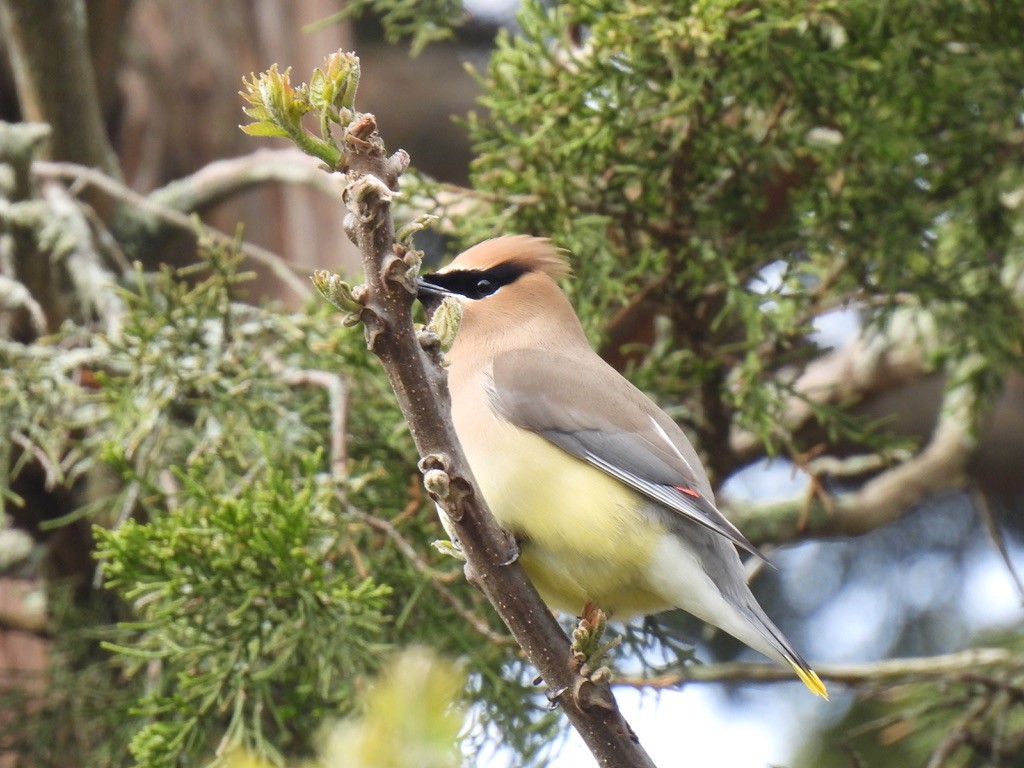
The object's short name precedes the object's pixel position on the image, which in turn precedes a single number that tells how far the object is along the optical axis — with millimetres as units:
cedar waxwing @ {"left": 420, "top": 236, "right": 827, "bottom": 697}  5520
